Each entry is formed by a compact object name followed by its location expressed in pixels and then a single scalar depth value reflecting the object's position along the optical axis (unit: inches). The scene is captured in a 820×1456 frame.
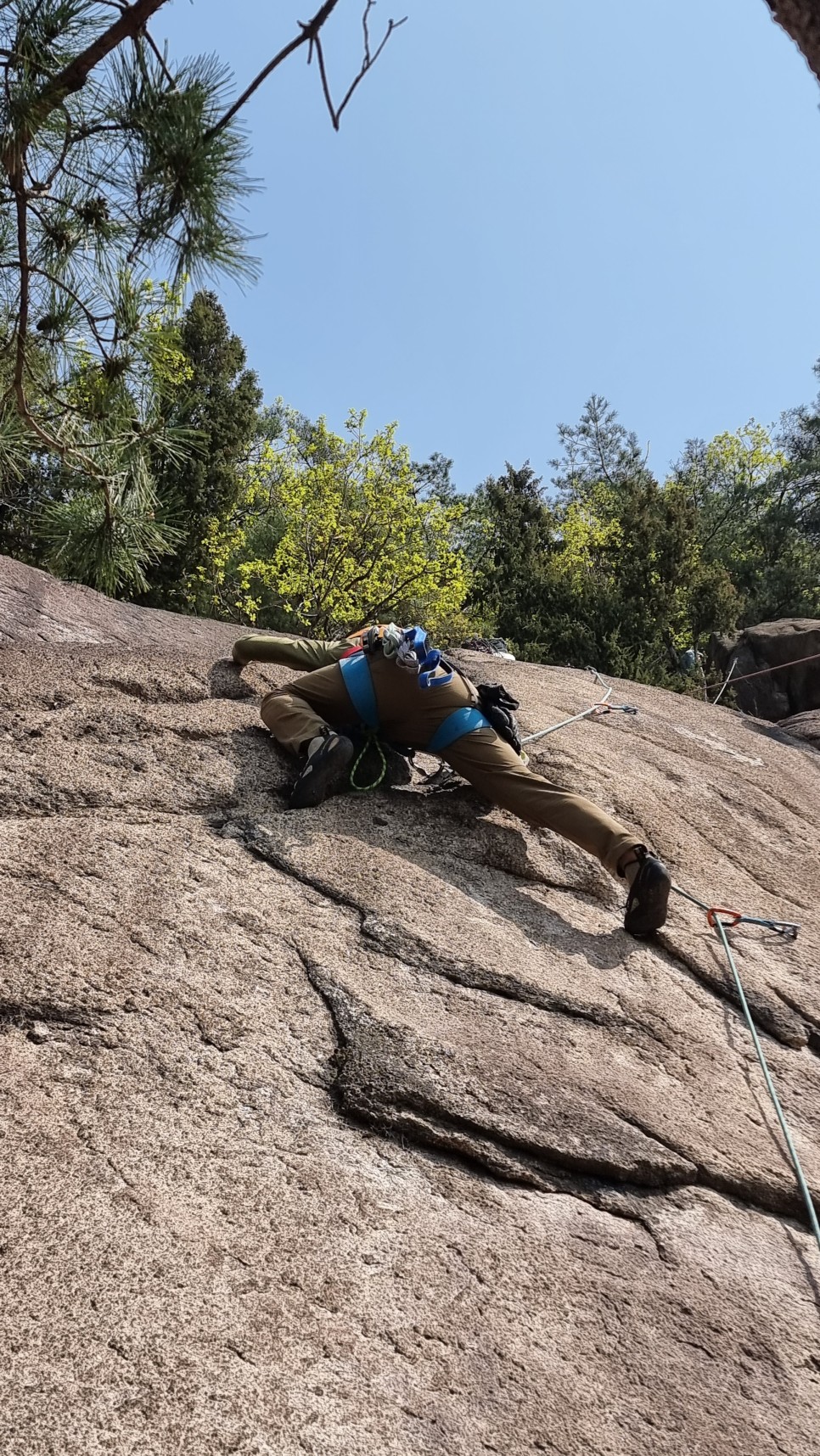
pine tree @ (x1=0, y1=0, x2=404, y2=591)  123.6
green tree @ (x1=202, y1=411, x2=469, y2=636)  743.1
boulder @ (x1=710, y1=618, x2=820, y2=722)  561.6
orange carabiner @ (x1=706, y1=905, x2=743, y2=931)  159.6
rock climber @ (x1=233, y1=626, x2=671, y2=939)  156.3
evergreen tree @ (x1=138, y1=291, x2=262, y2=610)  697.6
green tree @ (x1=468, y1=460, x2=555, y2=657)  776.9
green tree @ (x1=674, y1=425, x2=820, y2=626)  1040.2
